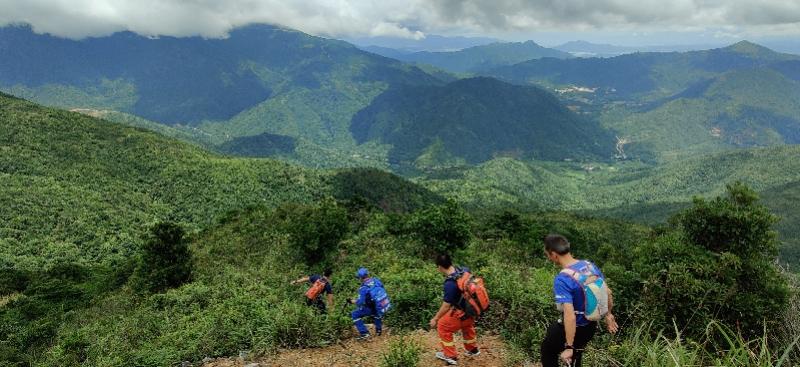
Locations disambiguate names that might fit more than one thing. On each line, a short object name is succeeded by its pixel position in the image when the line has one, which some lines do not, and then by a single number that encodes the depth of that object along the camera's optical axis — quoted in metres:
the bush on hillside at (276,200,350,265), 34.32
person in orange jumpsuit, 9.73
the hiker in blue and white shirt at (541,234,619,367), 6.82
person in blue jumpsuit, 12.88
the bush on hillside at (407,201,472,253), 30.59
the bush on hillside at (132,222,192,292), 32.72
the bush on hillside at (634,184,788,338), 11.02
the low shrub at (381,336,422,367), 9.20
